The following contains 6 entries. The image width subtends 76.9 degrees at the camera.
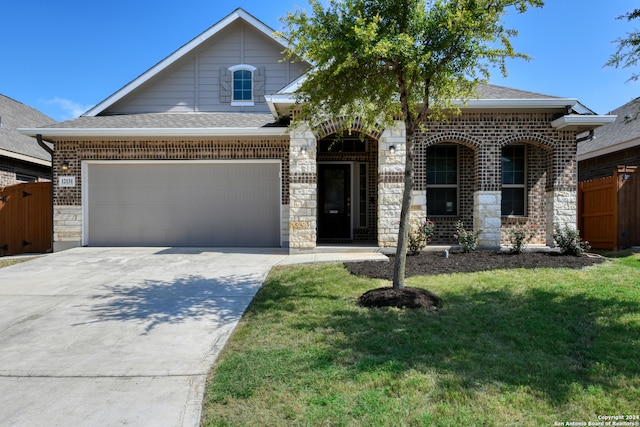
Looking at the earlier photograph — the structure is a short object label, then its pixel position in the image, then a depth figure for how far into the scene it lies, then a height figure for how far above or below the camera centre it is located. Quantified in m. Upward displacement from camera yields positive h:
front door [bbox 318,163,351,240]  12.35 +0.44
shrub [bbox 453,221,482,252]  9.34 -0.60
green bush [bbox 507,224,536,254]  8.93 -0.57
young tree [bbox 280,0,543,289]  4.94 +2.06
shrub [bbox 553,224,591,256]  8.86 -0.63
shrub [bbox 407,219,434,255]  9.20 -0.55
